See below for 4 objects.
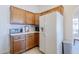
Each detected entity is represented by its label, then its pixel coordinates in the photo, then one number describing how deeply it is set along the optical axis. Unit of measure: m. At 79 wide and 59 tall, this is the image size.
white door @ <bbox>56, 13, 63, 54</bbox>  1.69
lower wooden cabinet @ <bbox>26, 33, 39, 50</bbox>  2.43
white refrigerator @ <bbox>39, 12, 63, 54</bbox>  1.69
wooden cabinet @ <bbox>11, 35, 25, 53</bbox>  1.97
